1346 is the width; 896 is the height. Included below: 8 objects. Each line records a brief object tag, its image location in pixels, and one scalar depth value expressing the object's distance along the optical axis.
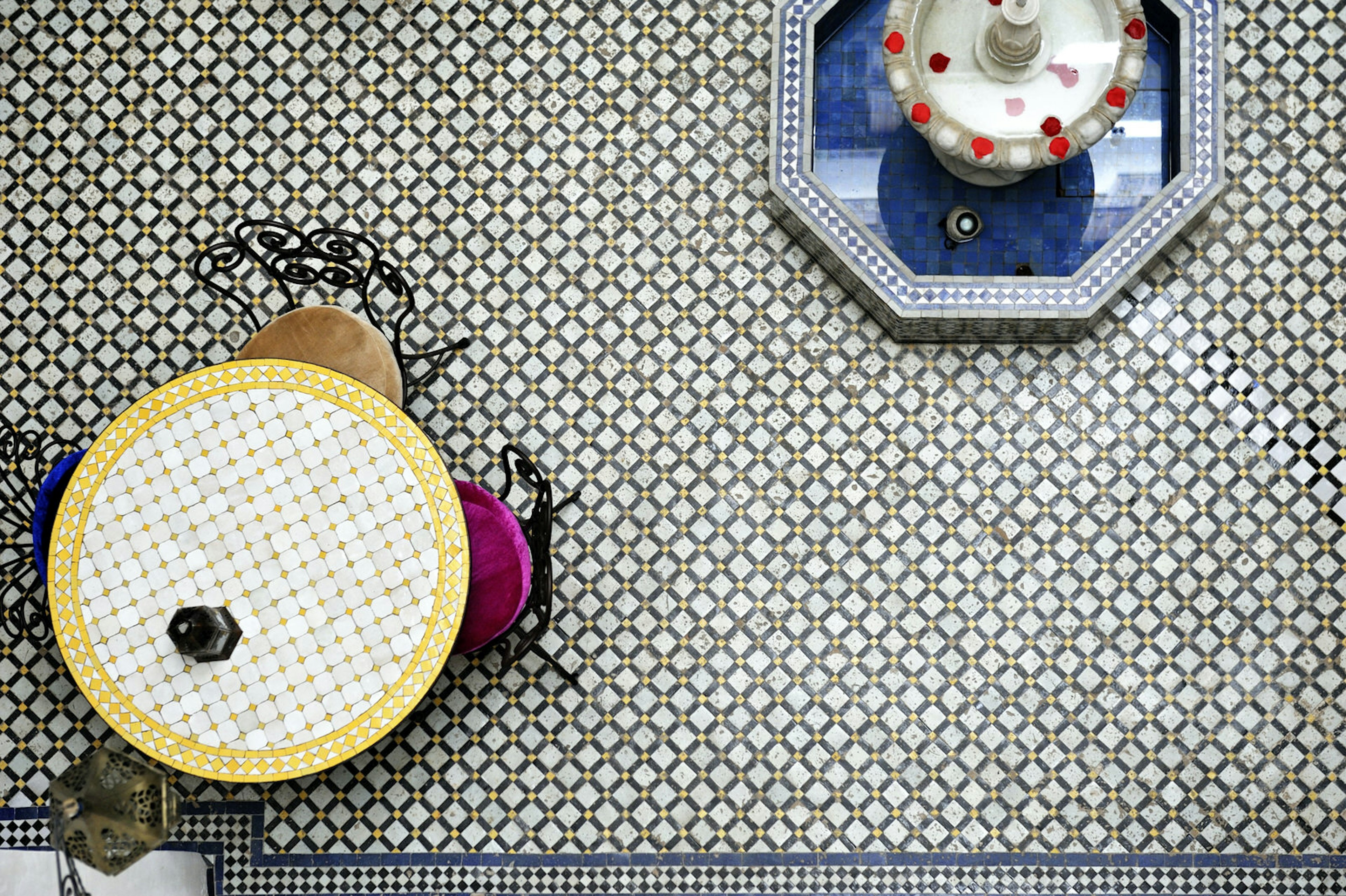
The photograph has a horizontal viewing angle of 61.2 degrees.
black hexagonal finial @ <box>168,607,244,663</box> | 3.36
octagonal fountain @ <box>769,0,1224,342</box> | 4.05
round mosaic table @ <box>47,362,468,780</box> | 3.54
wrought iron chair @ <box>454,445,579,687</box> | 3.84
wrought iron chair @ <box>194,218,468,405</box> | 3.98
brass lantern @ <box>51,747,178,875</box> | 2.75
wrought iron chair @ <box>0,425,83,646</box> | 3.88
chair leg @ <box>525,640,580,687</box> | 4.31
